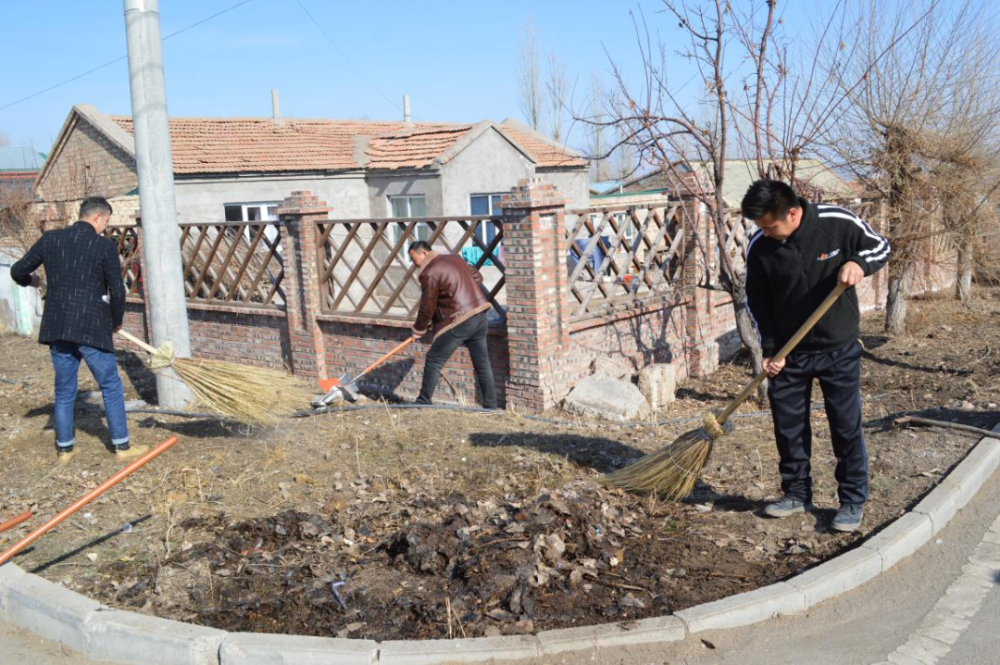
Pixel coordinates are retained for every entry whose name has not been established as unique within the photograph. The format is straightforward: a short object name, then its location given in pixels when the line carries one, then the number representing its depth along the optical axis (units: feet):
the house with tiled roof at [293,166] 55.26
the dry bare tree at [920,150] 35.76
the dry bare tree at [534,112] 134.00
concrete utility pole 26.73
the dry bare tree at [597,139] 28.43
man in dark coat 20.66
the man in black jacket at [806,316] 15.11
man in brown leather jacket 27.78
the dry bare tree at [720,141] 26.71
